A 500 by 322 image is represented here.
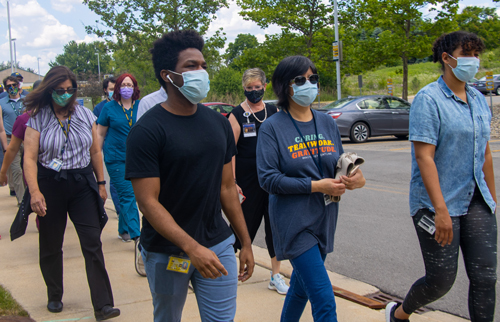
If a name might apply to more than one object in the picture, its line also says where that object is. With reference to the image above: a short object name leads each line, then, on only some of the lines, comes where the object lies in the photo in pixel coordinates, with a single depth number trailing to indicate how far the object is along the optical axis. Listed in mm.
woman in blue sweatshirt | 2688
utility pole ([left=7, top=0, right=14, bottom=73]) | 45819
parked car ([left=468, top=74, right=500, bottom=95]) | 33156
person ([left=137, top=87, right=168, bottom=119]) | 4246
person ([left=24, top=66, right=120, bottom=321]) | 3730
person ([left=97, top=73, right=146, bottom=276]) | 5504
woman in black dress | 4168
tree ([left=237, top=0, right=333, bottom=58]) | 26547
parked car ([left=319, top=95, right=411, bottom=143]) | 16328
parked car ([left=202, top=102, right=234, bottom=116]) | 18734
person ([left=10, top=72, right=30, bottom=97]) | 8062
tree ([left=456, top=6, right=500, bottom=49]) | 21109
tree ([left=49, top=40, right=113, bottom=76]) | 114312
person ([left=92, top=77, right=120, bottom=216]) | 6312
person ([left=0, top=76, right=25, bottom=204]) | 7749
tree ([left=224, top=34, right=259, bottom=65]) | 93481
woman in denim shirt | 2805
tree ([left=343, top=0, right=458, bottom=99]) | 21109
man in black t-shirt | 2199
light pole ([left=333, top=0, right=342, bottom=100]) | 23828
